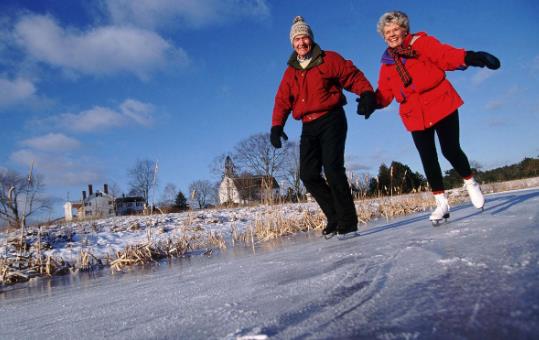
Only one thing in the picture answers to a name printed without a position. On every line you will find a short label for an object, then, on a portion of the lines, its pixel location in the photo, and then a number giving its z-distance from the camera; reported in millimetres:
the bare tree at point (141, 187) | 56438
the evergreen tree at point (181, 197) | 39434
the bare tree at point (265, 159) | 40875
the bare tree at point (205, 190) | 52141
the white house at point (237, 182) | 30688
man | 3312
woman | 3043
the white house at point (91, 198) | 64863
